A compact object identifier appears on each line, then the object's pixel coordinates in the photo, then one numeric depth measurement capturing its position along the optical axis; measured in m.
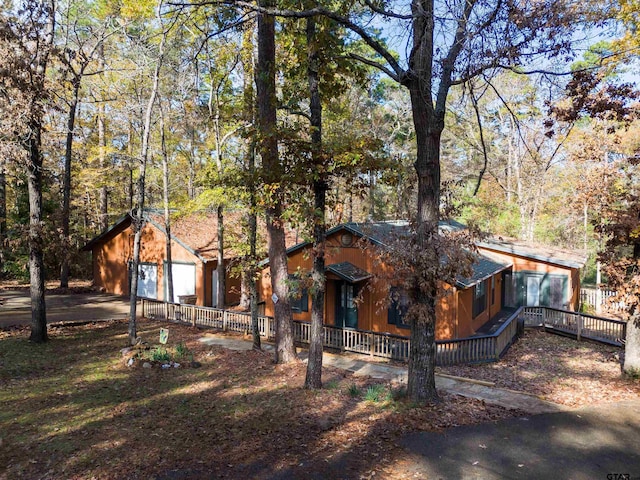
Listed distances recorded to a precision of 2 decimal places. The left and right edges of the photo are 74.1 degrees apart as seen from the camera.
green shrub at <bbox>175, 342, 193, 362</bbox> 12.35
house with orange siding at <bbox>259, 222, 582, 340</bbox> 14.78
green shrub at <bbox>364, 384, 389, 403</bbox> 8.57
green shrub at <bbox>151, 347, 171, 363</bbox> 11.86
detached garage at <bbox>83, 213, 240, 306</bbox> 23.30
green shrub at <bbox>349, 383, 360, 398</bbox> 9.02
